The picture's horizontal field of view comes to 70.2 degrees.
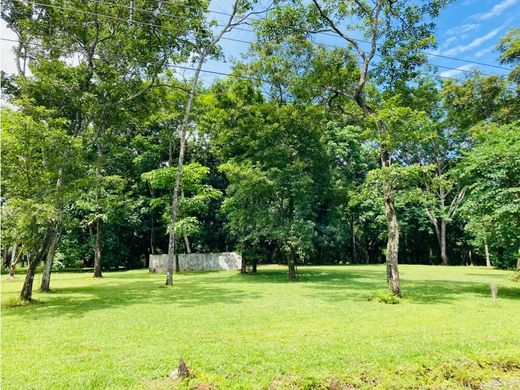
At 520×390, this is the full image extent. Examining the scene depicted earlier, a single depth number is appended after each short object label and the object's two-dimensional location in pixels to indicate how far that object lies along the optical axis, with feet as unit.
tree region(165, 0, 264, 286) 55.11
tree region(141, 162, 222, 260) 82.38
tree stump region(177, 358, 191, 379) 15.86
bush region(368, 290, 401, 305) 35.96
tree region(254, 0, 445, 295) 42.06
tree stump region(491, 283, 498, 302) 34.74
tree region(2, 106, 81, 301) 33.06
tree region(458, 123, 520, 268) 39.24
